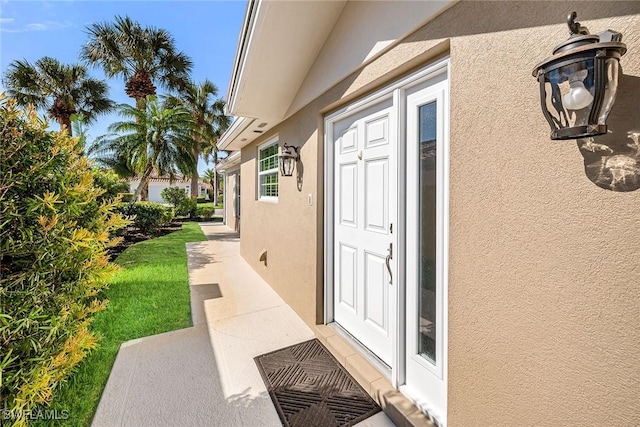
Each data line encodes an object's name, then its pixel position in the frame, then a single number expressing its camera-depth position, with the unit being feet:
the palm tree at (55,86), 55.36
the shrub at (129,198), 44.93
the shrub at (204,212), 72.84
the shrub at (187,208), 69.45
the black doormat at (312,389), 8.93
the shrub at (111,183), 34.13
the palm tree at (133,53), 54.85
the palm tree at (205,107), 74.49
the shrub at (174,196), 68.95
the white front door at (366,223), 10.30
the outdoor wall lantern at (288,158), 15.83
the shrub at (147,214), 43.34
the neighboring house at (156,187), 143.76
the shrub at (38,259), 6.63
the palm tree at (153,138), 50.29
